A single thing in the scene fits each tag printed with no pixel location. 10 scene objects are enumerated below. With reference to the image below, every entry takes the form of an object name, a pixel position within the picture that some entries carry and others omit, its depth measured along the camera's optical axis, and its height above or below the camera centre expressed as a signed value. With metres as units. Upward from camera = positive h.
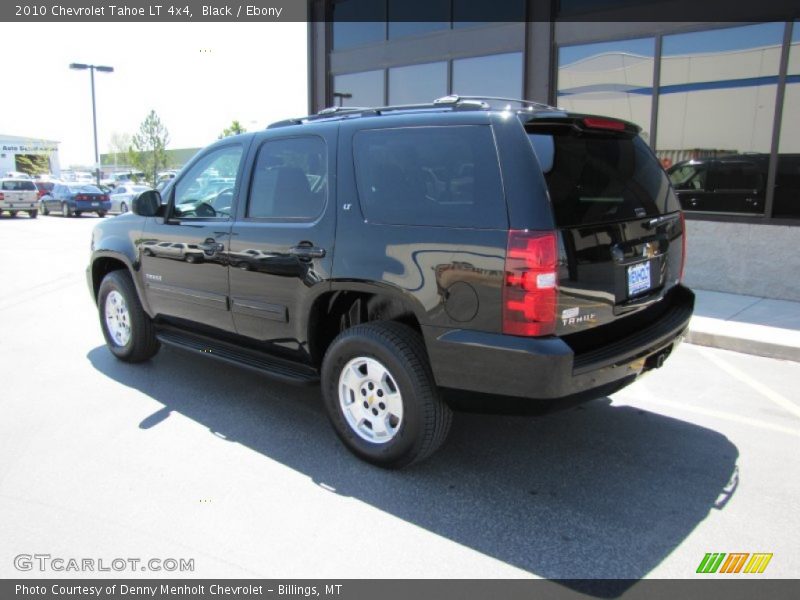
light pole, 32.09 +6.11
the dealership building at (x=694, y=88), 7.90 +1.60
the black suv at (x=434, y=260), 3.01 -0.33
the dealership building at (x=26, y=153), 62.28 +3.75
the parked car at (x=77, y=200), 26.38 -0.36
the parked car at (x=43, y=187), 31.17 +0.15
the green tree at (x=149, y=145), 53.66 +4.02
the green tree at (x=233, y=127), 67.49 +7.28
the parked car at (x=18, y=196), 25.31 -0.25
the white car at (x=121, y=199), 28.97 -0.33
